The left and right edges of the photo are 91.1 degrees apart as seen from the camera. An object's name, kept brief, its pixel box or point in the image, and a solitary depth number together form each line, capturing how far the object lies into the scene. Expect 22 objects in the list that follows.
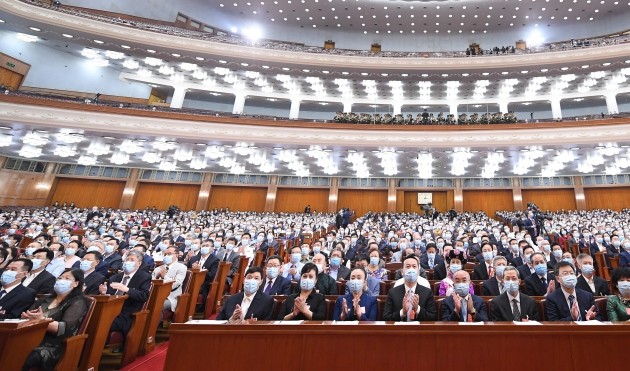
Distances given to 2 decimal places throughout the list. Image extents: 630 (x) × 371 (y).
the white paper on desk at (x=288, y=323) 1.82
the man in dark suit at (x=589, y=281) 3.17
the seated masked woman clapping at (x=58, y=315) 2.06
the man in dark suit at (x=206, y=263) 4.34
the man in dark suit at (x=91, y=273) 3.09
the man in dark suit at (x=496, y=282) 3.29
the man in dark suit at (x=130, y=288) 2.82
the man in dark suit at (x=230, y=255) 4.94
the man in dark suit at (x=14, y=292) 2.47
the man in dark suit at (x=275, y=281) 3.22
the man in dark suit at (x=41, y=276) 2.96
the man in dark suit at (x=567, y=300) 2.47
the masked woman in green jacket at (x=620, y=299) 2.31
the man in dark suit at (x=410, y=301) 2.41
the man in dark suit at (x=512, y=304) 2.49
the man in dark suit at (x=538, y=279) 3.41
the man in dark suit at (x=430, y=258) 4.97
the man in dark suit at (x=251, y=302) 2.61
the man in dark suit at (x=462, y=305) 2.47
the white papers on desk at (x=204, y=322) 1.77
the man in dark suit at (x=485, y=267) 4.15
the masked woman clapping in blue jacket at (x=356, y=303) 2.50
